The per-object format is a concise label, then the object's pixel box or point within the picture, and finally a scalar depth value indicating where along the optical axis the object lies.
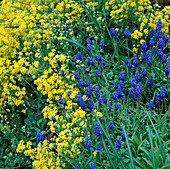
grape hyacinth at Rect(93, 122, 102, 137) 2.49
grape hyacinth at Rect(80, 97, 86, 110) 2.72
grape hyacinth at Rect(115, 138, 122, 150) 2.51
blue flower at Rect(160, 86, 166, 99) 2.84
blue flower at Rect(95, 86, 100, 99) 2.80
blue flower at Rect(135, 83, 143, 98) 2.66
